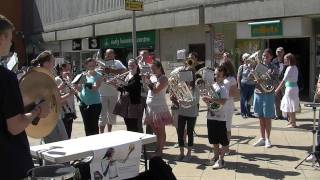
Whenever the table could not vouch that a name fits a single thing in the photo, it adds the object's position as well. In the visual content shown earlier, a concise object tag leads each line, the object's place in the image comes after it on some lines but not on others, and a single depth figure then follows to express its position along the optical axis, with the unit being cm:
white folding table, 441
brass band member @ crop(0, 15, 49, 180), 331
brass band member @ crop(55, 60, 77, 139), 765
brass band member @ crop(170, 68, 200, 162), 811
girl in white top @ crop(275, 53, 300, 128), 1029
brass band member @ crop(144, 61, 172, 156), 805
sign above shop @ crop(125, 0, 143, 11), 1080
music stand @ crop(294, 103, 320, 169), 673
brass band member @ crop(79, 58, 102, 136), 848
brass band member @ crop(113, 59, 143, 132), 848
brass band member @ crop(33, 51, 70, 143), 610
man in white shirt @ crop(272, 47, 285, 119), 1198
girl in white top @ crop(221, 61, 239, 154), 773
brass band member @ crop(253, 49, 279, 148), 880
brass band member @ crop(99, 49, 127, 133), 945
